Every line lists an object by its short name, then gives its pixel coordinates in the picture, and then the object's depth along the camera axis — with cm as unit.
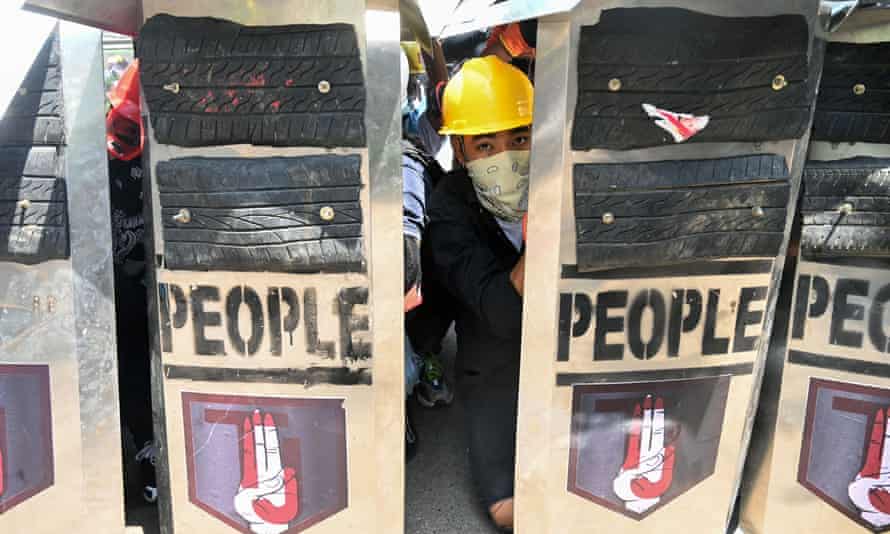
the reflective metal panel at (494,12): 152
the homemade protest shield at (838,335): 173
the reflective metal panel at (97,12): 146
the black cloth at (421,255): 189
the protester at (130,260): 199
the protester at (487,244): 192
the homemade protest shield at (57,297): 162
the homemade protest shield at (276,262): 156
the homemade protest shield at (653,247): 160
